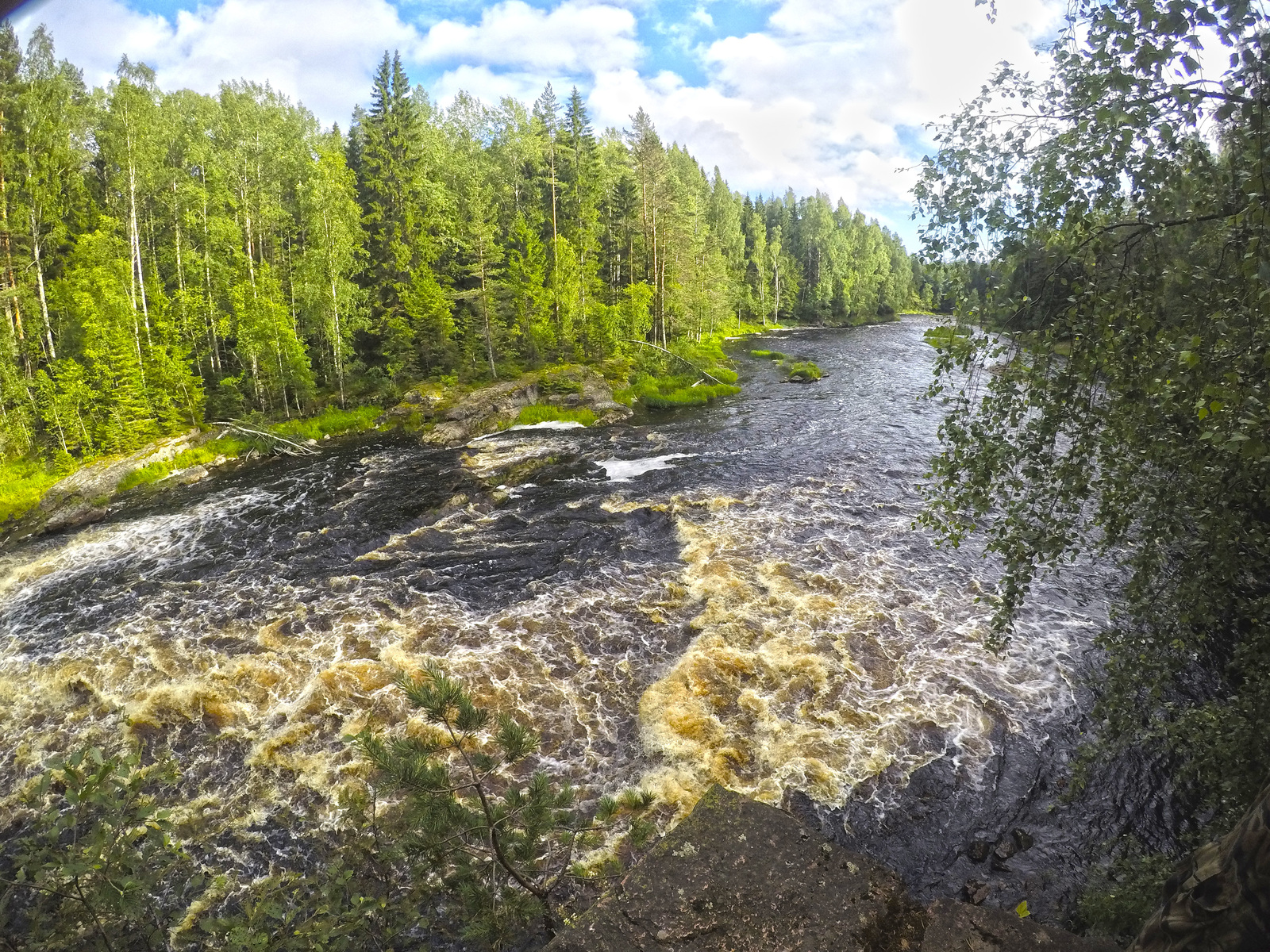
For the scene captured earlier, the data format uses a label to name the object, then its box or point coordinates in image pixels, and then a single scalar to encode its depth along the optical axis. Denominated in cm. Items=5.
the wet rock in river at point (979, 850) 776
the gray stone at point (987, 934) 373
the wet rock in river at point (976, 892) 714
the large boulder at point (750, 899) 385
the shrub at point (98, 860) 357
